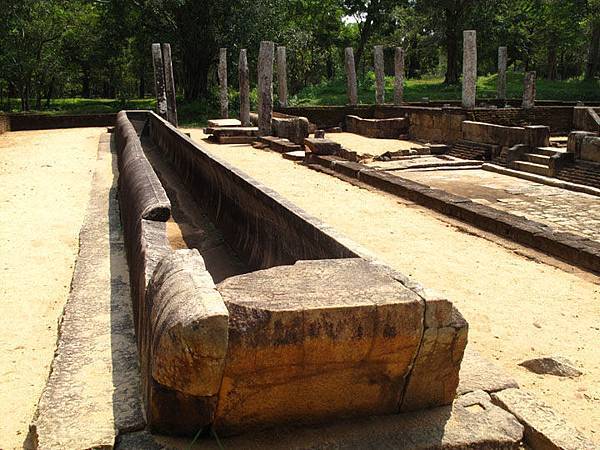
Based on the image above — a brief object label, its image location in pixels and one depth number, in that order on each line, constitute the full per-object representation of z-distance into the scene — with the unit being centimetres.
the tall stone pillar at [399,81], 2556
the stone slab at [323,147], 1449
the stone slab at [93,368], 254
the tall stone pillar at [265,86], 1895
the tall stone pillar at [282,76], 2577
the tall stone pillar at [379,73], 2524
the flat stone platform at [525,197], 850
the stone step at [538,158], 1337
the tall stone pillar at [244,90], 2166
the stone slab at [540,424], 268
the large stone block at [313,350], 234
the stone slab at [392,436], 239
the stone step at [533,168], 1281
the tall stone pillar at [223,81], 2436
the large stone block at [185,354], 224
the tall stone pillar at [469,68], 2059
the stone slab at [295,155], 1506
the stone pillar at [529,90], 2152
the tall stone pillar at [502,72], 2636
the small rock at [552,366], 374
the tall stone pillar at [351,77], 2605
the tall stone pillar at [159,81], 2197
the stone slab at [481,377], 300
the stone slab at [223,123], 2139
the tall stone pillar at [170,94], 2240
